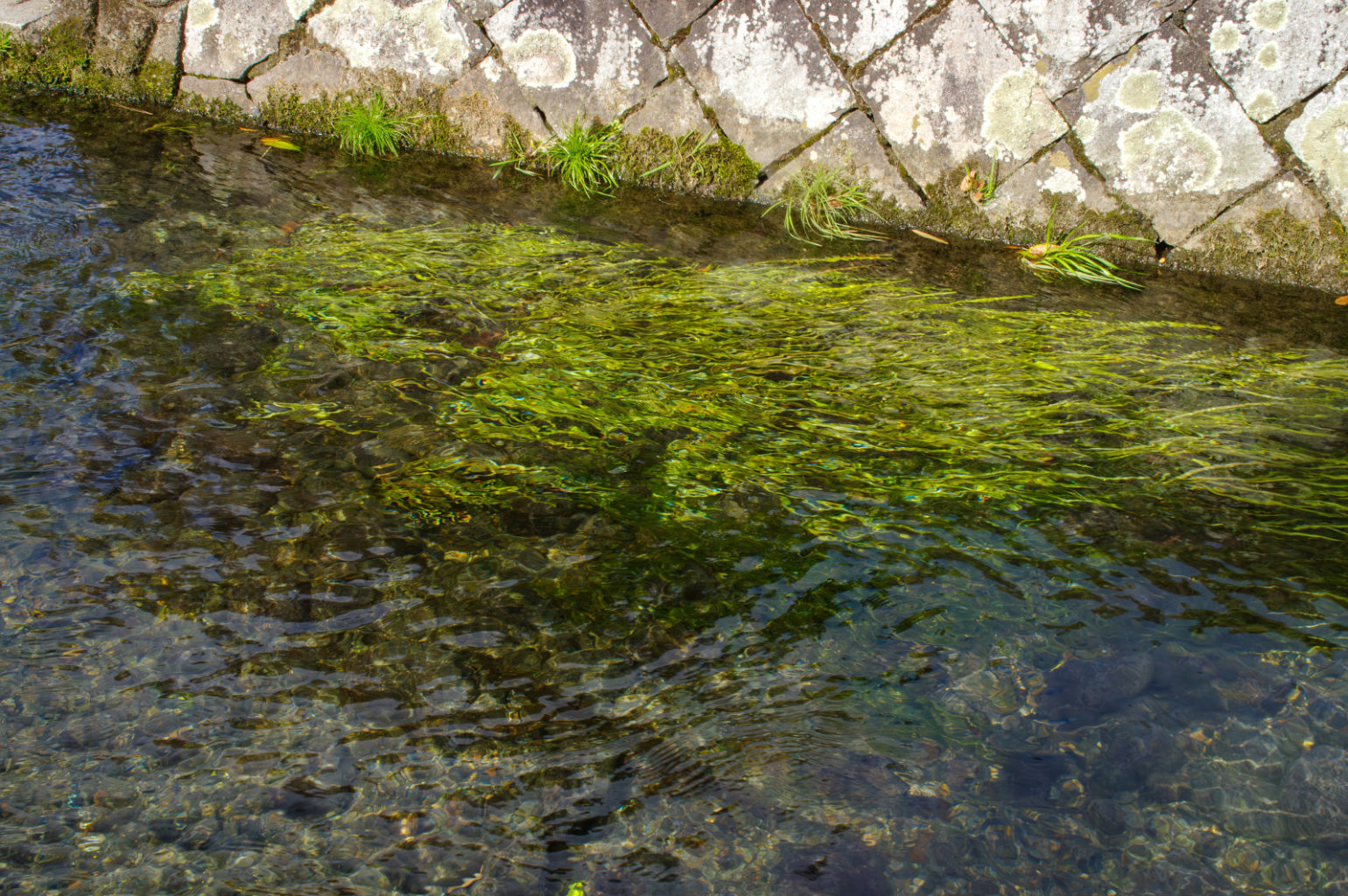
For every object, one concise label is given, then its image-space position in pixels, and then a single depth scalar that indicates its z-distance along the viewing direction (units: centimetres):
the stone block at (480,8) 483
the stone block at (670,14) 461
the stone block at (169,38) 514
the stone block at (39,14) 517
